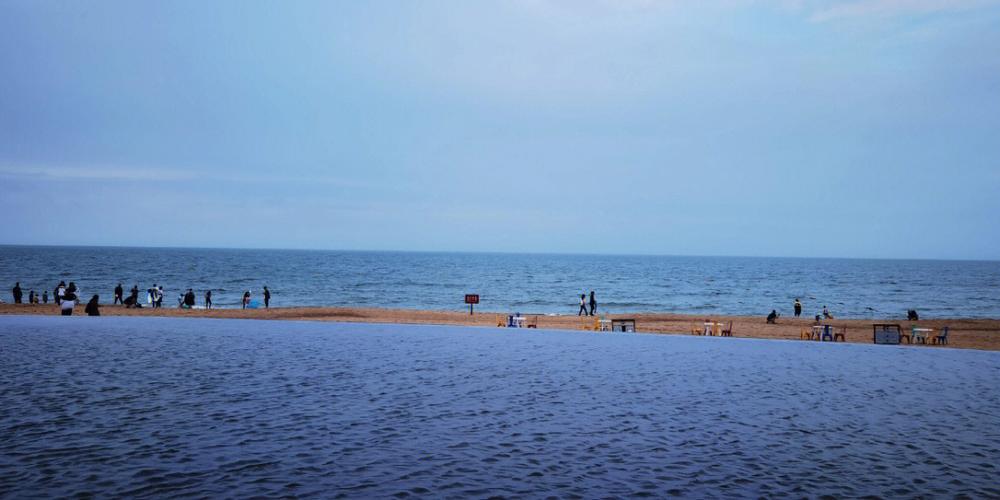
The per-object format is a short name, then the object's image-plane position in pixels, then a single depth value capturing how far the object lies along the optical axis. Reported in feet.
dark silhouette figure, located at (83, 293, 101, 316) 147.84
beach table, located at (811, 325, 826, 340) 127.34
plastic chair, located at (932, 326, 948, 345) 118.21
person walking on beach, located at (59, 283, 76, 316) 144.17
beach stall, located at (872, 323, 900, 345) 117.47
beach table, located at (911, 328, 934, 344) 118.62
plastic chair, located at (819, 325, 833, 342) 125.08
